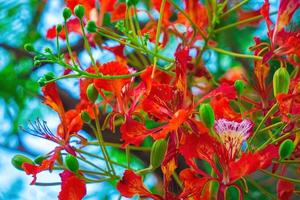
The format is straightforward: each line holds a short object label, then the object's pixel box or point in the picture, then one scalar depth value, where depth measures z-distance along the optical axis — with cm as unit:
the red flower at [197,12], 104
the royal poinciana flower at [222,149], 83
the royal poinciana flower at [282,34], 92
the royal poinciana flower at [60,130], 93
